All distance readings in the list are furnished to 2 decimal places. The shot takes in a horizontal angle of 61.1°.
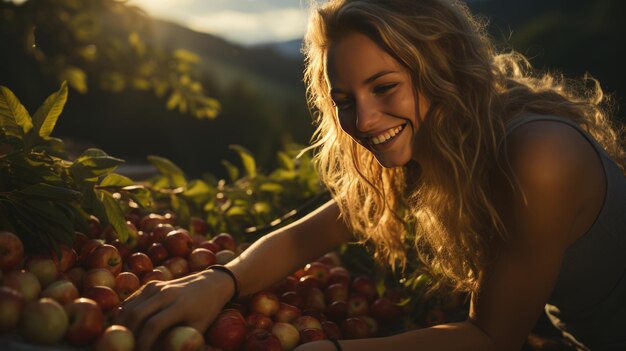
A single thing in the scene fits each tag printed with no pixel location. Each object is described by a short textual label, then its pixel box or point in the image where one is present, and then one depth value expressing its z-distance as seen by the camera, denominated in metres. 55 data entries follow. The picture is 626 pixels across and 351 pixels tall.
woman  1.31
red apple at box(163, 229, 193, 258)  1.72
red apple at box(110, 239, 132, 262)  1.63
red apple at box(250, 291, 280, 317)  1.55
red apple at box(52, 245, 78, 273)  1.40
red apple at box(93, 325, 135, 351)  1.04
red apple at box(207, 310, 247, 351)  1.27
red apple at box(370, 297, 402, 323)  1.78
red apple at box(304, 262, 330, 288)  1.89
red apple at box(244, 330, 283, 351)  1.27
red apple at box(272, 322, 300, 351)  1.41
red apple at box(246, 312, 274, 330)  1.46
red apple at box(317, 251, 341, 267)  2.10
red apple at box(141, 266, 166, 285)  1.50
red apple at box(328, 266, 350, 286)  1.90
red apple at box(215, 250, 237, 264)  1.75
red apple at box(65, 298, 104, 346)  1.07
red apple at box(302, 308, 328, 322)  1.63
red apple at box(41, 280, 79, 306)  1.19
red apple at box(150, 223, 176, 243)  1.80
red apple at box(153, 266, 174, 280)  1.55
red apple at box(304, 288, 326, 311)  1.74
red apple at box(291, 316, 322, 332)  1.50
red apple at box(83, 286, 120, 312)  1.25
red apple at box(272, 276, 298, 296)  1.80
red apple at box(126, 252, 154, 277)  1.56
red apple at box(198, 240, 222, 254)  1.80
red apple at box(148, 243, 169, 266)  1.69
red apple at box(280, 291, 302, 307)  1.73
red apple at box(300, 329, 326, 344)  1.42
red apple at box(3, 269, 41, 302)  1.15
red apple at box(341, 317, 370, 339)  1.60
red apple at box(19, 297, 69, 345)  1.01
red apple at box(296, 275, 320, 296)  1.79
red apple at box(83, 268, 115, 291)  1.38
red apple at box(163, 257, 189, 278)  1.63
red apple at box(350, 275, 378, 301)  1.87
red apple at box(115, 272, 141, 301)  1.43
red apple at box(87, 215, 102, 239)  1.68
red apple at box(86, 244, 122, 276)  1.46
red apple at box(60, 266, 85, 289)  1.42
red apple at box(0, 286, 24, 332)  1.00
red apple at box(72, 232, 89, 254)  1.57
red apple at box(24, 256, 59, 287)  1.28
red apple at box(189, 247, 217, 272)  1.67
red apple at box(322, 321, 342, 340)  1.54
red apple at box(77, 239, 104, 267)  1.50
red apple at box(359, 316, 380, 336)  1.68
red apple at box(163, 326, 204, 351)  1.15
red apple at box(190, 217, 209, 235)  2.15
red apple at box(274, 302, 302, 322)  1.55
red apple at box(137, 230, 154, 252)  1.78
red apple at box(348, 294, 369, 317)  1.76
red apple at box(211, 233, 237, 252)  1.91
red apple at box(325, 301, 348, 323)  1.72
